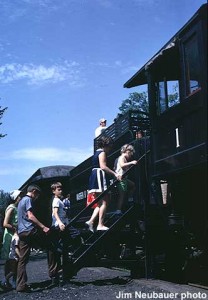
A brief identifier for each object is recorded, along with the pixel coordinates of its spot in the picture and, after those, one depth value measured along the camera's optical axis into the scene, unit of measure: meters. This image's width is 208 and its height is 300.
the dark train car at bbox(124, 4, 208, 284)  5.54
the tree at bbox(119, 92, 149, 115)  52.94
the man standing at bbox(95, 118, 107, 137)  9.80
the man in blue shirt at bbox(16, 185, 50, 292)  6.16
